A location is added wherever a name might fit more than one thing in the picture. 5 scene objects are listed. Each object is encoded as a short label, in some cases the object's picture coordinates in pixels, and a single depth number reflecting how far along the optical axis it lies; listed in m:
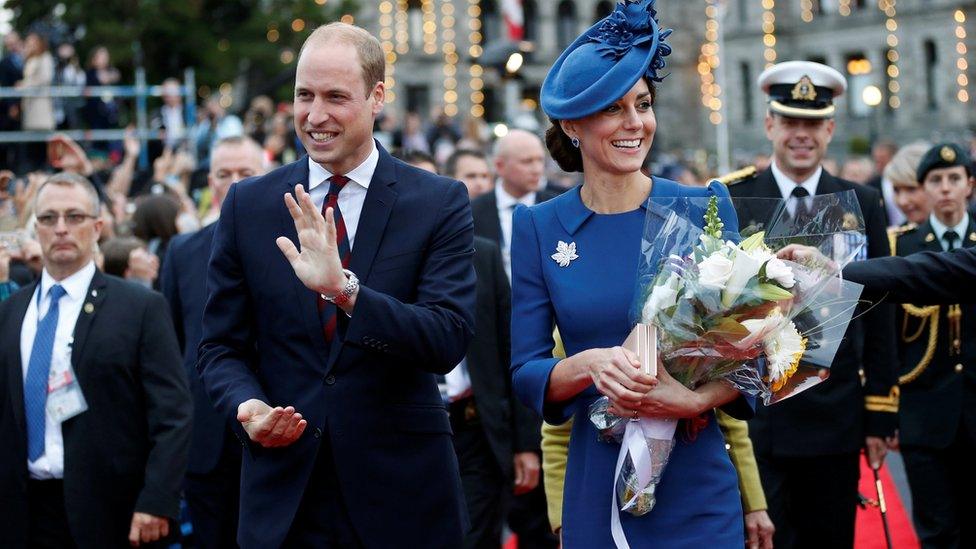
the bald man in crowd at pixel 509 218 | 7.30
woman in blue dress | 3.95
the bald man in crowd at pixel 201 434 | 6.38
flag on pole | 22.86
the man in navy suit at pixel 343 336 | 4.09
